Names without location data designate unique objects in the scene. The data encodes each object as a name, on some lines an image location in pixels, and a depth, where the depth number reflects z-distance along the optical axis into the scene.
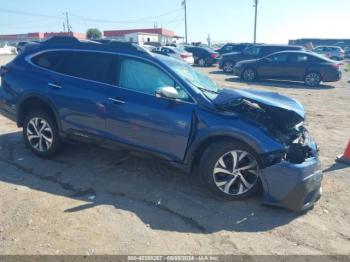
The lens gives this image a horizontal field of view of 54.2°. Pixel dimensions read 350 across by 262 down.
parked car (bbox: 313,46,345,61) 36.00
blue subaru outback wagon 4.01
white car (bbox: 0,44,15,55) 52.41
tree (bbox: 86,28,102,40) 69.75
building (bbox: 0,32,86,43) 82.81
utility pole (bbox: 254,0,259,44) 52.53
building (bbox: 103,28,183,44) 69.48
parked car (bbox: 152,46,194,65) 22.36
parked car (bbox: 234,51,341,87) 16.50
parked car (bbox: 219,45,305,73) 19.86
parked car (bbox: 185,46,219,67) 26.47
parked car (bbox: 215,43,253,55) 27.14
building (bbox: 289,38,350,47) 60.59
